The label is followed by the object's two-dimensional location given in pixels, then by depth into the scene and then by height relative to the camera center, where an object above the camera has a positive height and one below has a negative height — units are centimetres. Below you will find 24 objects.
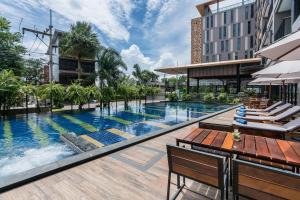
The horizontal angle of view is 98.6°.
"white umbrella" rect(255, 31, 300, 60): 149 +67
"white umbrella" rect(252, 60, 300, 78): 320 +80
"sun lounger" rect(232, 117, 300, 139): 244 -63
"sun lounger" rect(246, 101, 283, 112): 520 -41
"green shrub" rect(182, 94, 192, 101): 1701 +9
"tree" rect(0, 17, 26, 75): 1489 +598
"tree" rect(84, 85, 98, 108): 1113 +47
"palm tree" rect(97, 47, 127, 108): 1299 +334
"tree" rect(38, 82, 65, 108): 1038 +44
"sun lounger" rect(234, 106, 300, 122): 366 -61
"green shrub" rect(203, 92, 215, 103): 1532 -3
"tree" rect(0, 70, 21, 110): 822 +55
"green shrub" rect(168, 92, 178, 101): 1730 +9
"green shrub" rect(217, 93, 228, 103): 1473 +3
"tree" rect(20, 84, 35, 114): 934 +48
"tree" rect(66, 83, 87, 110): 1065 +29
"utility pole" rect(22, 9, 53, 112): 1421 +731
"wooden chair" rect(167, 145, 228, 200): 131 -74
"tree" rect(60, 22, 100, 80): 1540 +676
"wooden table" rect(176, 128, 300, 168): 149 -65
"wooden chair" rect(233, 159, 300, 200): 103 -73
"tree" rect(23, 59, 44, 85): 2690 +565
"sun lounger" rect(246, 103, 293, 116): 448 -47
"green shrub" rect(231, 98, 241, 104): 1387 -34
